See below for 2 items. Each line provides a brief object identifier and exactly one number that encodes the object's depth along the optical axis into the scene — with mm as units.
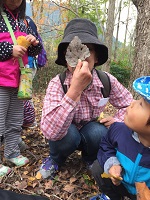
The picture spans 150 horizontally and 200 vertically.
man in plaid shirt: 1145
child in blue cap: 883
